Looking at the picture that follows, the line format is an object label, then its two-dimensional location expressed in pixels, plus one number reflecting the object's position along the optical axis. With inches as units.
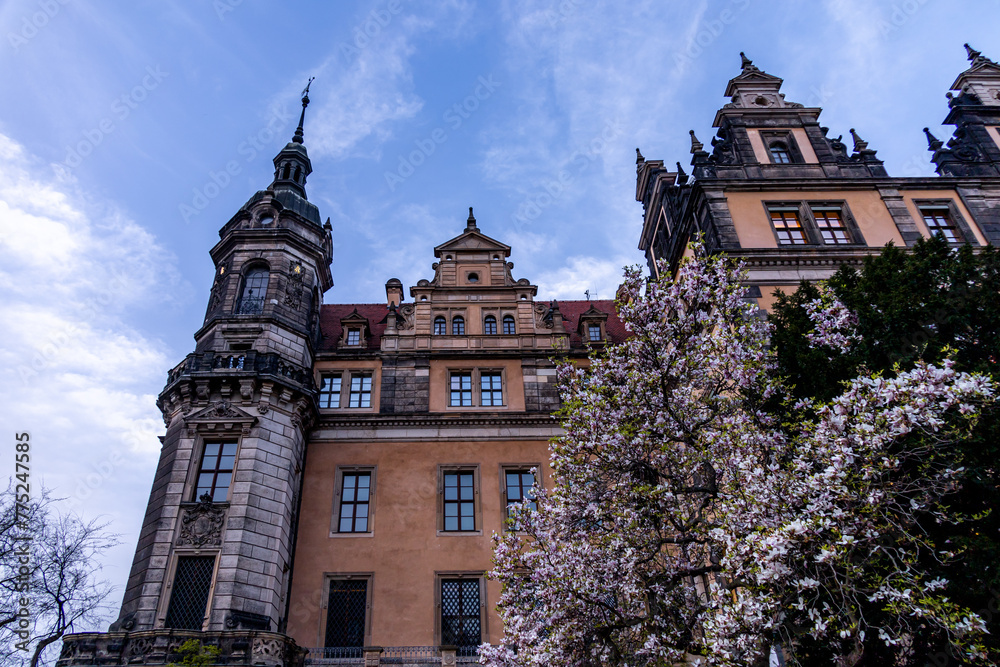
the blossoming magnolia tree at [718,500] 371.2
